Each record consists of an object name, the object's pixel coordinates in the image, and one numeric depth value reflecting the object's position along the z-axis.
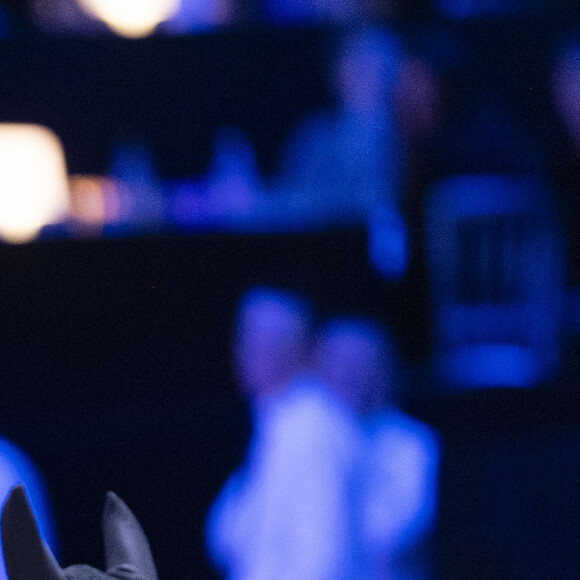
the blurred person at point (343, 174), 13.47
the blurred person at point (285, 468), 13.34
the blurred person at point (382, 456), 13.40
